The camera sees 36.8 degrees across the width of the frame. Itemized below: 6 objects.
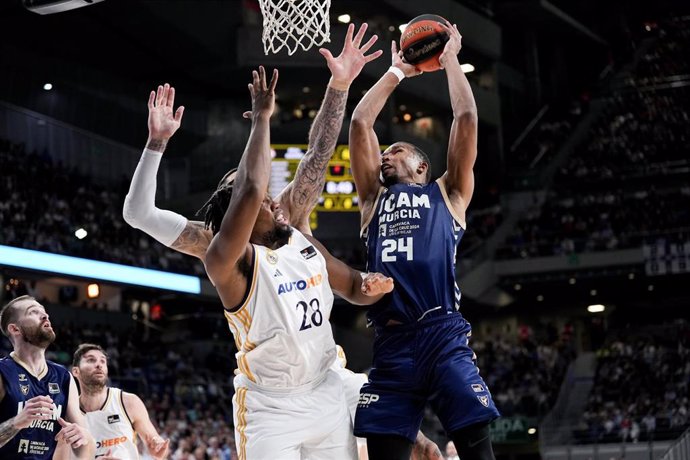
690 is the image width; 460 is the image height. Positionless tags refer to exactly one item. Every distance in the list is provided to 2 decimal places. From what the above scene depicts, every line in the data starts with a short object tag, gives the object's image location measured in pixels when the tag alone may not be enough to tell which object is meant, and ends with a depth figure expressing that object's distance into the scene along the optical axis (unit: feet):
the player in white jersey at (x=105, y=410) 26.27
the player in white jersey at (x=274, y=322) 16.02
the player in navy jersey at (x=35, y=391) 22.13
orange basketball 19.93
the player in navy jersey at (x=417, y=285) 17.30
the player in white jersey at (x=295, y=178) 17.71
